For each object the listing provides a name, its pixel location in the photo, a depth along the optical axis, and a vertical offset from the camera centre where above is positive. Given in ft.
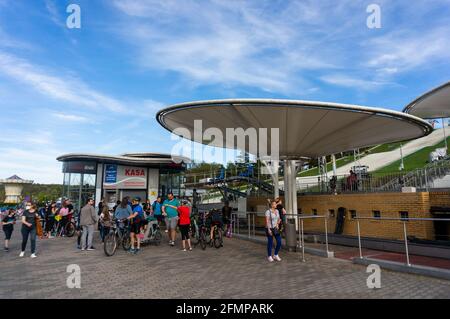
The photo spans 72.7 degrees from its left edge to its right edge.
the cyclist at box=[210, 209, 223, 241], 39.04 -1.96
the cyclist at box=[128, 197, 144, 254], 34.63 -1.95
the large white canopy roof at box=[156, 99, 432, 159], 35.19 +10.71
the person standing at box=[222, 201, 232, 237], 50.47 -2.04
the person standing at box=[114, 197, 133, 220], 35.36 -0.69
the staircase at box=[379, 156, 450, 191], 45.32 +3.75
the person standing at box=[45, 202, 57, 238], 51.47 -2.13
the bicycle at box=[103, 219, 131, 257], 32.42 -3.67
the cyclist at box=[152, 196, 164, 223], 44.70 -0.68
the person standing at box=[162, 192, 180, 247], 39.32 -0.92
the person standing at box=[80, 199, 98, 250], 36.24 -1.86
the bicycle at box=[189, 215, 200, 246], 40.75 -3.74
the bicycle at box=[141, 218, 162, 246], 40.27 -3.75
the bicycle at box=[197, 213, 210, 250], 37.40 -3.76
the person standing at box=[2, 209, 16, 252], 37.75 -2.04
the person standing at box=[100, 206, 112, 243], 37.17 -1.68
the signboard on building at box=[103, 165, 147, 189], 69.46 +6.31
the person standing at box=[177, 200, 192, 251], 36.24 -2.02
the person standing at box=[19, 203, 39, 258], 32.89 -2.08
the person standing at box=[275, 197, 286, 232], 35.40 -0.94
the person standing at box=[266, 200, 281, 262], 30.22 -2.34
